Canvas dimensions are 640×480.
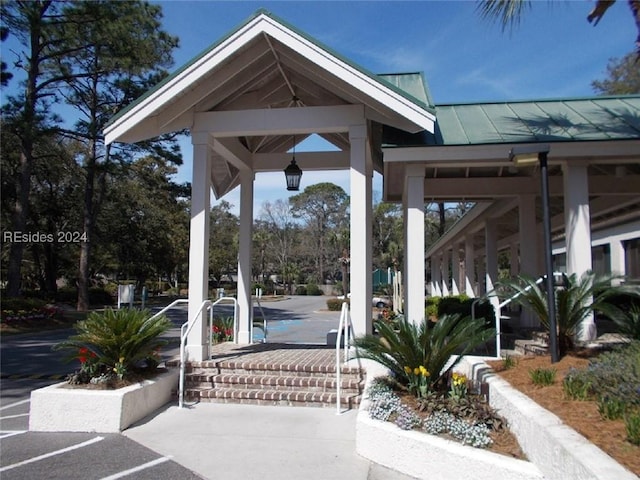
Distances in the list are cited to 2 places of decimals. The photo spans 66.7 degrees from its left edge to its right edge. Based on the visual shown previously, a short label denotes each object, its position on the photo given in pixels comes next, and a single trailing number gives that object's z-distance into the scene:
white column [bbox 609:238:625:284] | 16.53
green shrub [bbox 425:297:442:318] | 18.59
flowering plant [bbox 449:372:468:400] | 5.01
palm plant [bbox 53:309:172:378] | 6.15
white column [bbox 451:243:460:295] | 23.60
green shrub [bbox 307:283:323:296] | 59.19
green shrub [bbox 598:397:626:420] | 3.67
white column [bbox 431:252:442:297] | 32.54
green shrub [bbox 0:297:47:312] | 18.67
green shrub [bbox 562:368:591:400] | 4.27
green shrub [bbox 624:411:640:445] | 3.16
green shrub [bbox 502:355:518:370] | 5.78
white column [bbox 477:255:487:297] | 22.82
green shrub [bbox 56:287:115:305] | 32.78
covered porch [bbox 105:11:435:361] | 7.04
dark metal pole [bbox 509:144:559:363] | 5.71
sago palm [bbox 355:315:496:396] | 5.40
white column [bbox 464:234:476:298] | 18.50
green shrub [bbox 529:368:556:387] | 4.86
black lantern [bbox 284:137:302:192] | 8.76
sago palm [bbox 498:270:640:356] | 6.08
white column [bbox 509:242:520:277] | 19.25
